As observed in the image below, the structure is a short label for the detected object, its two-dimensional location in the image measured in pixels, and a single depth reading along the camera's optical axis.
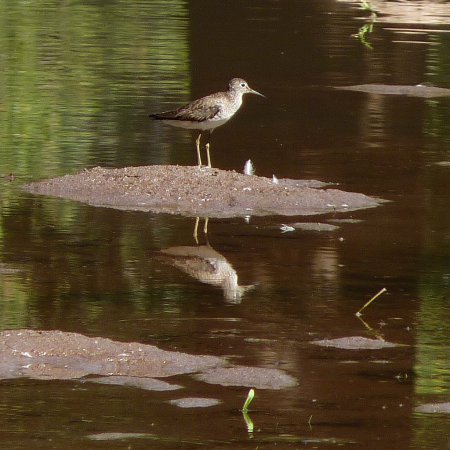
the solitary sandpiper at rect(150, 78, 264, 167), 28.53
